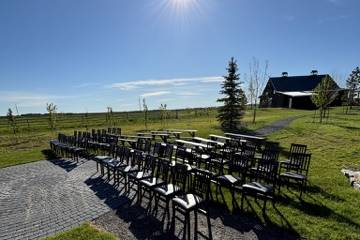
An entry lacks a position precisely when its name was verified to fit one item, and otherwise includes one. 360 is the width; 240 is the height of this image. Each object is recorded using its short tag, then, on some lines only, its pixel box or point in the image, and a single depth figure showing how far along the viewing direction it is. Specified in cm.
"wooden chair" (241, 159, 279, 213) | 486
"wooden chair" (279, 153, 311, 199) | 595
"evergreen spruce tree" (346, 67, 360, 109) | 3203
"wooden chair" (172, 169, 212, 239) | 422
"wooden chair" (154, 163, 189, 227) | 482
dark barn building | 3844
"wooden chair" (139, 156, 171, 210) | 528
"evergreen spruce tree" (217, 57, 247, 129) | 1989
